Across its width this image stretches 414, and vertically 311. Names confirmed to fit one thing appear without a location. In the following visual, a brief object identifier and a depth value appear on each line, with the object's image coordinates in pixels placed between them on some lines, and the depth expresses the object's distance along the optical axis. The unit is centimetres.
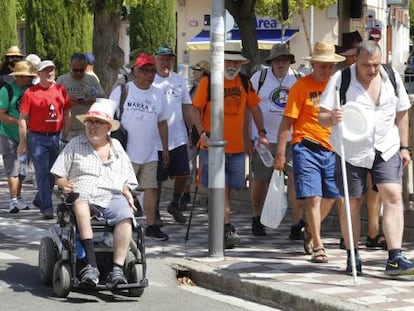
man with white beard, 1372
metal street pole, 1241
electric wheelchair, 1069
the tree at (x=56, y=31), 3548
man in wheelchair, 1076
